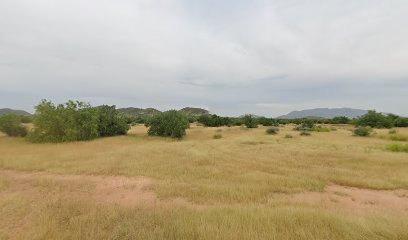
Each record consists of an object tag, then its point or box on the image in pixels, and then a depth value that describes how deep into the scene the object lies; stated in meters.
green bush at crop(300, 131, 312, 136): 35.49
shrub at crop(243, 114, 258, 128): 49.02
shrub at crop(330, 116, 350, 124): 66.00
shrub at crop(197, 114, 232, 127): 56.42
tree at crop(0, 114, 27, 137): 33.21
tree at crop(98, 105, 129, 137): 34.31
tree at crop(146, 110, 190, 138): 34.84
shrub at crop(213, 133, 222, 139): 35.17
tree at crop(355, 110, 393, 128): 48.25
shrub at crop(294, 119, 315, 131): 44.17
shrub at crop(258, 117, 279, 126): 56.75
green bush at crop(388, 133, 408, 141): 29.88
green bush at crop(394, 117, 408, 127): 49.28
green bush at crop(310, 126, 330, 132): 42.38
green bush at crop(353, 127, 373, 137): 34.71
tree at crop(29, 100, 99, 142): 29.64
